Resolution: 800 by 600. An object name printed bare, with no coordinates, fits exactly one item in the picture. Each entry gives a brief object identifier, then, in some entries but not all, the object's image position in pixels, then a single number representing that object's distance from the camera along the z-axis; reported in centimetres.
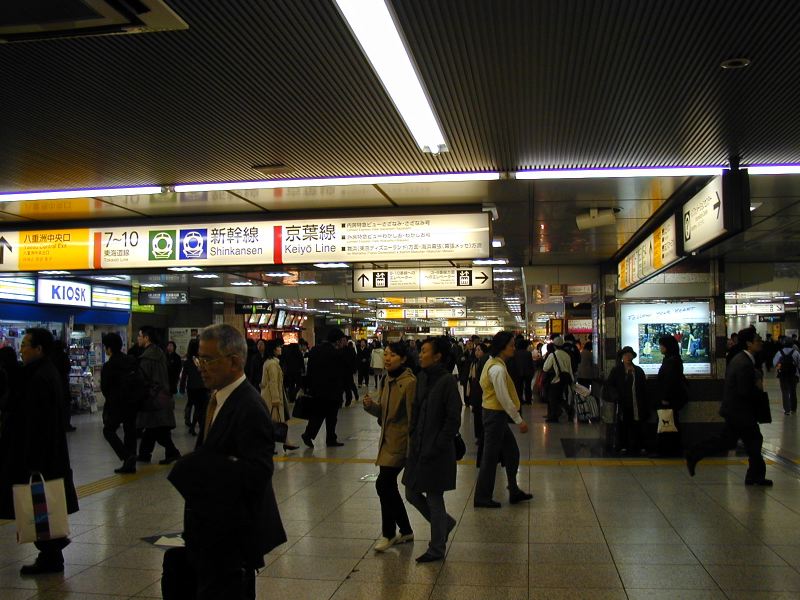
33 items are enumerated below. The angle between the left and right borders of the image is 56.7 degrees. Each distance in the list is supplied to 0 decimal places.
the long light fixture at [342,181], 673
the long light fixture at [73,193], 748
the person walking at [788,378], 1627
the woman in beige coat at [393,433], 563
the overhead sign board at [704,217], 566
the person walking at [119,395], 905
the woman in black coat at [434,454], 536
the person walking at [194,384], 1195
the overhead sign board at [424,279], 1271
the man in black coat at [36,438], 499
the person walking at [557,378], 1470
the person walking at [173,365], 1577
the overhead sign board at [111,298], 1806
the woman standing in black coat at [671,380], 958
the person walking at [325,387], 1111
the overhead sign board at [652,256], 733
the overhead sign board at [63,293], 1601
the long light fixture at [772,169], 645
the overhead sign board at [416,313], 3594
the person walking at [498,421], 698
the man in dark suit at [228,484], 286
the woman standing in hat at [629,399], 998
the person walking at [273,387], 1057
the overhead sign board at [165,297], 1873
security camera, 859
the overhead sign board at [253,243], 787
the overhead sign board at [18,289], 1480
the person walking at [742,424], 790
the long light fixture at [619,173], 654
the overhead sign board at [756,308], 3008
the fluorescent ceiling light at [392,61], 353
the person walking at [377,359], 2489
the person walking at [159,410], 952
